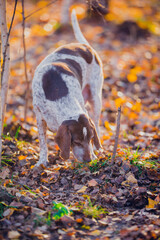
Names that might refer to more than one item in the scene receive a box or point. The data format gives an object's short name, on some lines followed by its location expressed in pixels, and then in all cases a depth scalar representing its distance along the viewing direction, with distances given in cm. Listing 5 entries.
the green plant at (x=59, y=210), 269
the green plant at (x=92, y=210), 283
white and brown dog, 364
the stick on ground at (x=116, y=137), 343
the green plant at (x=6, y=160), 398
